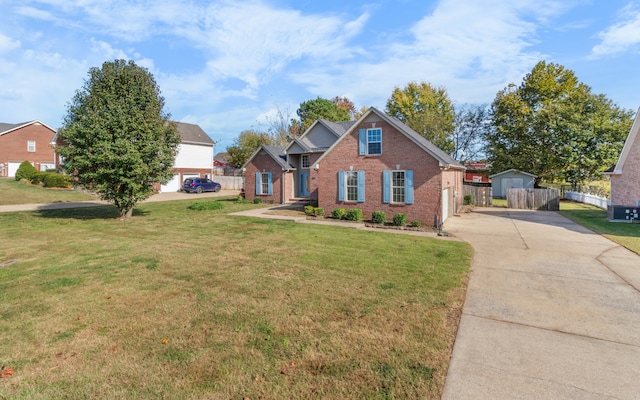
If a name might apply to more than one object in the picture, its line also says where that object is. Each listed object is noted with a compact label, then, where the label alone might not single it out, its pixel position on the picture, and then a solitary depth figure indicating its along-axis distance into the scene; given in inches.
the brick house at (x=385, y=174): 619.2
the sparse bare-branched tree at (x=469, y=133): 1800.0
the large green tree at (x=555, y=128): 1212.5
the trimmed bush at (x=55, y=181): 1245.7
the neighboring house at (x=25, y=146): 1619.1
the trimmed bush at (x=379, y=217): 643.7
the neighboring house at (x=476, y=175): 1787.0
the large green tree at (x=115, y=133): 583.2
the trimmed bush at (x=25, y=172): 1355.8
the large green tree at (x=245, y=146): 1862.7
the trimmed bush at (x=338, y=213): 690.2
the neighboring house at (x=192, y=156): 1581.0
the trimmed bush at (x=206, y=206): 840.6
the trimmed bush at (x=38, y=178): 1304.1
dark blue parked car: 1459.2
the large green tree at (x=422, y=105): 1792.7
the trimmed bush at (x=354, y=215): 670.5
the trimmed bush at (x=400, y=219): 623.5
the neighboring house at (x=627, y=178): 702.5
